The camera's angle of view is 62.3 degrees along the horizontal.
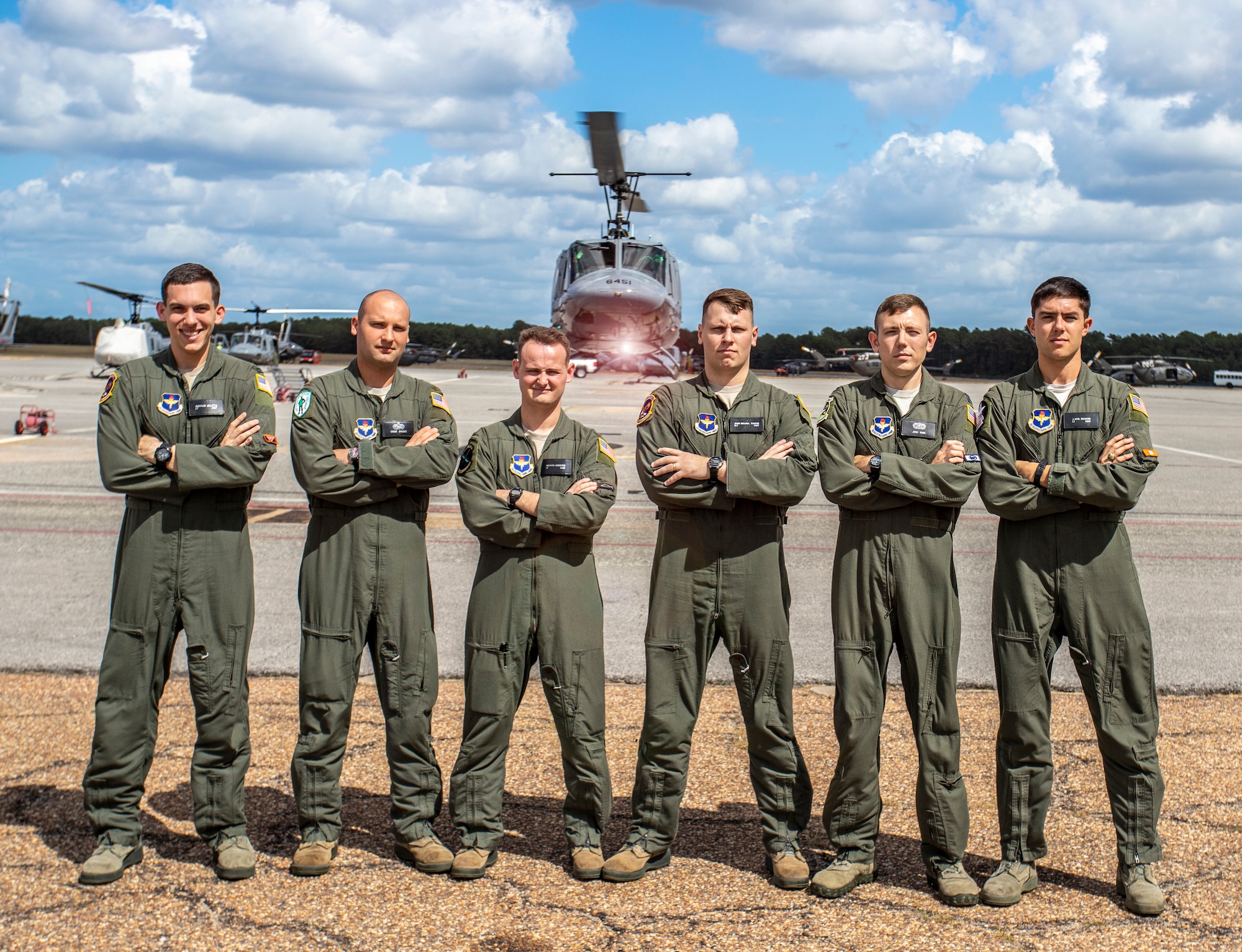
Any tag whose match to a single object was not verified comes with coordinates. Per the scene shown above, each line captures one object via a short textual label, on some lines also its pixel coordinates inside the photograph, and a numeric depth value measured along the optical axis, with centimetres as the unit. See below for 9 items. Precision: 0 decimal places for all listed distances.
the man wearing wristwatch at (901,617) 399
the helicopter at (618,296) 2252
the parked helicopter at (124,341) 3500
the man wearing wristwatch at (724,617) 410
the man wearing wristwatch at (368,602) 412
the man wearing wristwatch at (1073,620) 396
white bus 6925
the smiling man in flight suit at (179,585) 408
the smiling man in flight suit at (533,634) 410
